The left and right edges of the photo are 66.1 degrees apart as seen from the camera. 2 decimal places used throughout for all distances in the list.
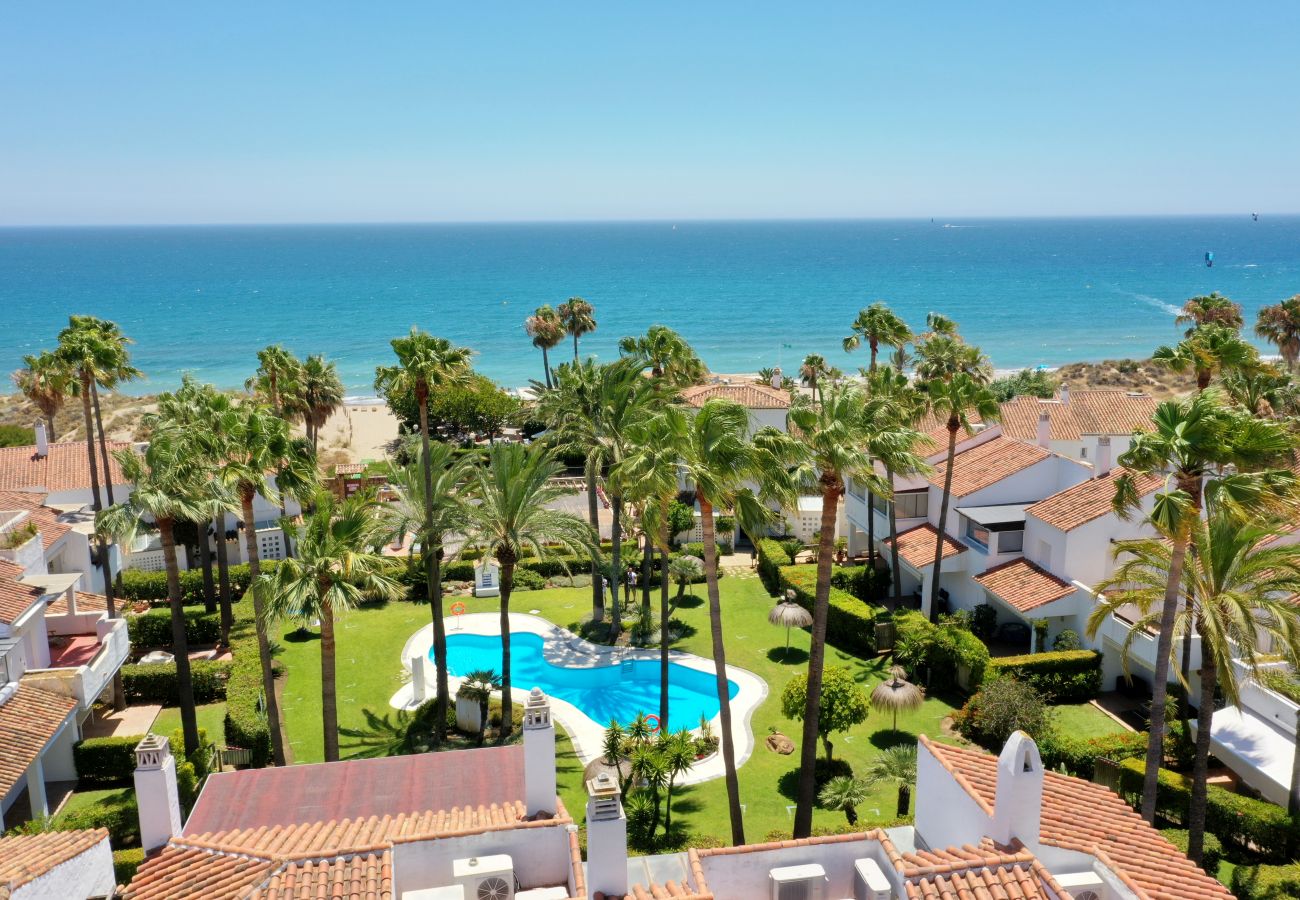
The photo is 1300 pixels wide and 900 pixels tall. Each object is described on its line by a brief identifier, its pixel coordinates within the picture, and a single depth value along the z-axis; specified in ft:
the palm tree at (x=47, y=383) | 109.40
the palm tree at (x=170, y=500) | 81.56
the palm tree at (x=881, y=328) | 145.38
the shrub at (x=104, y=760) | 85.92
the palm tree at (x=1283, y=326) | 164.86
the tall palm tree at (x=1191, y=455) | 59.88
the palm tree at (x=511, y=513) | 89.92
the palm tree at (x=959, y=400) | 107.14
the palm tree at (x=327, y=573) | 72.54
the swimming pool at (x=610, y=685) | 102.78
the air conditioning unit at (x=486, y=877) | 46.32
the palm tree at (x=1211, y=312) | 170.81
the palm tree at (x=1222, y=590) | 65.67
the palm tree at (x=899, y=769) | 76.89
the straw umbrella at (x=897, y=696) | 89.71
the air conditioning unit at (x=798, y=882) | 47.06
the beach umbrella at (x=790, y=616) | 108.58
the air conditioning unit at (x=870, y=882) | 45.96
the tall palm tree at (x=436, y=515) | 93.15
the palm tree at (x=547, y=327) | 220.84
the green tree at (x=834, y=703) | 83.25
